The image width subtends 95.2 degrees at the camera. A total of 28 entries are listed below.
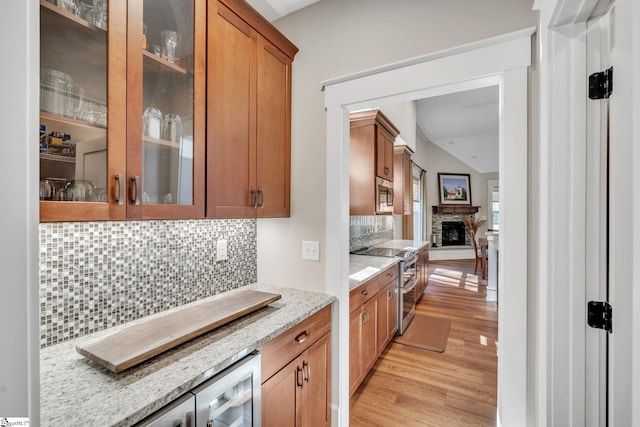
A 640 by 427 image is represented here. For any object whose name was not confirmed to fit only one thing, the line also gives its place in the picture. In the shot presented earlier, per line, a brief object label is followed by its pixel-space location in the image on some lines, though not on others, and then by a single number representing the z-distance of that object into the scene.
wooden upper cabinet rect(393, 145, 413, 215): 4.54
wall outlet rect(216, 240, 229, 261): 1.80
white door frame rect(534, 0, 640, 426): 0.97
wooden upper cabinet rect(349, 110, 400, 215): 3.19
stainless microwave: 3.37
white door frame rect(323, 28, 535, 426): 1.30
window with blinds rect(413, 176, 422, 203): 6.85
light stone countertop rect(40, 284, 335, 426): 0.75
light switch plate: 1.84
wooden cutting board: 0.95
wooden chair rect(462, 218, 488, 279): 6.23
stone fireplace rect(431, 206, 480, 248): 8.33
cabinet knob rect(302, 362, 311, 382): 1.53
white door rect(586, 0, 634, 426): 0.94
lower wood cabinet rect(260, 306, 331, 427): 1.28
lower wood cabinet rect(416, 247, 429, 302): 4.33
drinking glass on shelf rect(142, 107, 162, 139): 1.17
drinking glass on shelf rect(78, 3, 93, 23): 0.99
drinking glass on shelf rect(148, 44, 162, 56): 1.19
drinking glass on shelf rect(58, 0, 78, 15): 0.95
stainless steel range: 3.32
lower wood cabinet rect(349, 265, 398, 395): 2.21
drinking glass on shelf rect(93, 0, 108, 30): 1.01
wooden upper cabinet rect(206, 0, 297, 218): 1.41
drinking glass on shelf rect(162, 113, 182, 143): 1.25
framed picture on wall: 8.30
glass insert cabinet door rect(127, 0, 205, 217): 1.11
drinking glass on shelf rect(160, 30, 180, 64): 1.25
